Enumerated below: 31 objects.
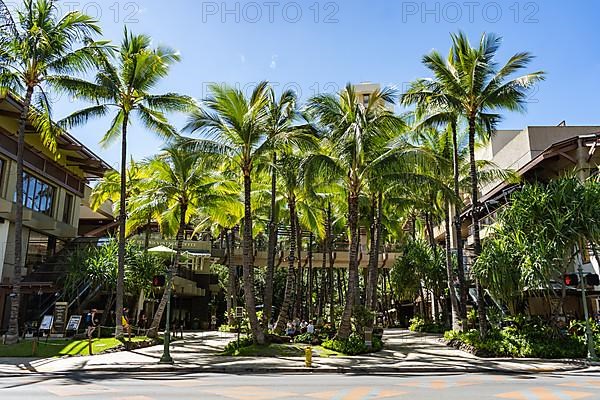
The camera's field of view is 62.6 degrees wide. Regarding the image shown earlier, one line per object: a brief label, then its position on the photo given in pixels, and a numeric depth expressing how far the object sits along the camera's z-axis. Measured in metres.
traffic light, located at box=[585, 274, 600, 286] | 17.53
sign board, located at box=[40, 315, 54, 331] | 21.34
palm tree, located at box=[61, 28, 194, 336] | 22.19
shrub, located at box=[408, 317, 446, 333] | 32.19
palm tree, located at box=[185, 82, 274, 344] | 19.92
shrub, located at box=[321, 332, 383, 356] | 19.59
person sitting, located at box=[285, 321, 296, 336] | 25.08
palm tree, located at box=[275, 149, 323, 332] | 22.08
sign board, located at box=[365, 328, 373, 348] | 20.61
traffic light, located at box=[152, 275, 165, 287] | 17.39
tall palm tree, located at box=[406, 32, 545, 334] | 21.28
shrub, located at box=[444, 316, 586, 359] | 18.77
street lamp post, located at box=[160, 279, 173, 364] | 16.91
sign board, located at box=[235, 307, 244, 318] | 19.17
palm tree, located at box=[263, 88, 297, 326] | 22.00
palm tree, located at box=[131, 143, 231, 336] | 24.45
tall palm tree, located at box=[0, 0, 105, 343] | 20.39
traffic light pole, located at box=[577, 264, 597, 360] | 17.19
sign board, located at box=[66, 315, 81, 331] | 21.70
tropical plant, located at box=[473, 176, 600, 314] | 18.58
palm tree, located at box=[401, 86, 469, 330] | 22.50
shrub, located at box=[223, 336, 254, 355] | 19.65
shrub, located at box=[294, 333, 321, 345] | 23.31
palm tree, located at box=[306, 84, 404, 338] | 19.94
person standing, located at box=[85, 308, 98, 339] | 24.26
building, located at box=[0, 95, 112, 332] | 26.73
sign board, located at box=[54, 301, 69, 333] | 23.52
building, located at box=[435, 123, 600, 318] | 24.64
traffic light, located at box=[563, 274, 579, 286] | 17.34
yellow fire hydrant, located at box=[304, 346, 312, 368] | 16.14
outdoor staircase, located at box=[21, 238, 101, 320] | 26.12
